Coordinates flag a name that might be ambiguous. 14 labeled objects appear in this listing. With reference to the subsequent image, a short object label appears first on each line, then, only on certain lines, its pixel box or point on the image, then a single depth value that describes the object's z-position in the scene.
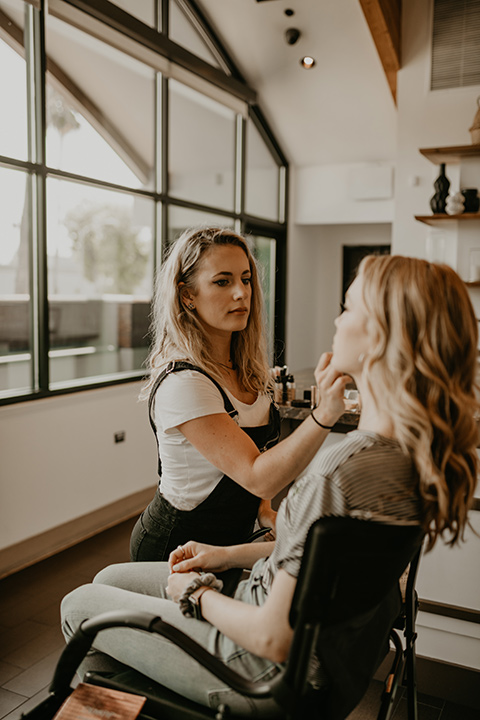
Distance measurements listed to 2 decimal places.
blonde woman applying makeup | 1.54
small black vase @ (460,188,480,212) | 4.68
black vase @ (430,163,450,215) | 4.71
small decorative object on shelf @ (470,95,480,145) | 4.51
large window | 3.59
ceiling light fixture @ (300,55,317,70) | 5.46
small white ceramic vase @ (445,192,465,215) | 4.68
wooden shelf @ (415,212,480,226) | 4.63
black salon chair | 1.02
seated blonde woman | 1.06
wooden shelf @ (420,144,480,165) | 4.55
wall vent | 4.83
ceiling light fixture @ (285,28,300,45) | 5.25
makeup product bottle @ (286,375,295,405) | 2.88
